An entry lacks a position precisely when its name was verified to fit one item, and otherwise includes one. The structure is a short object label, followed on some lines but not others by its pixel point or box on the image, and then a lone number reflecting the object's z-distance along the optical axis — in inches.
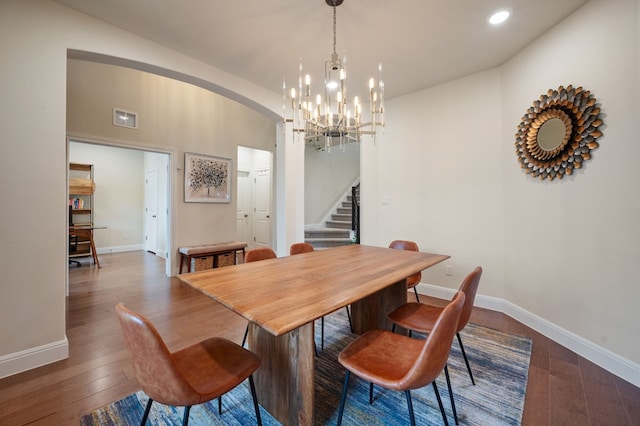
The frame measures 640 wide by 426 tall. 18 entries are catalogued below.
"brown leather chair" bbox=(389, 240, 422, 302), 109.0
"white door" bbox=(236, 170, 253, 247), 277.3
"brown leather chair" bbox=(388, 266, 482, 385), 62.1
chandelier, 81.0
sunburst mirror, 84.6
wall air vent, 158.6
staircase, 232.5
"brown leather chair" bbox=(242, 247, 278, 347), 93.1
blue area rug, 59.1
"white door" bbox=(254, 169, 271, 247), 262.1
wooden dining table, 45.8
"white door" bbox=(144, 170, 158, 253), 258.7
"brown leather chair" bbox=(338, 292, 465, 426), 42.4
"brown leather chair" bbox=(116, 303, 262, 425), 38.2
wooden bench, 171.9
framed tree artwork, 185.8
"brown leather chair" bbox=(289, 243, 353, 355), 114.7
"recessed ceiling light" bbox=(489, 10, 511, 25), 87.0
